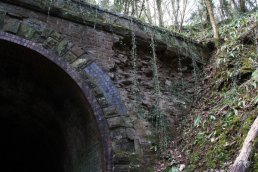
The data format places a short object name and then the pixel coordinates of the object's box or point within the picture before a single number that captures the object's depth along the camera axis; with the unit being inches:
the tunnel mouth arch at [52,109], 237.1
